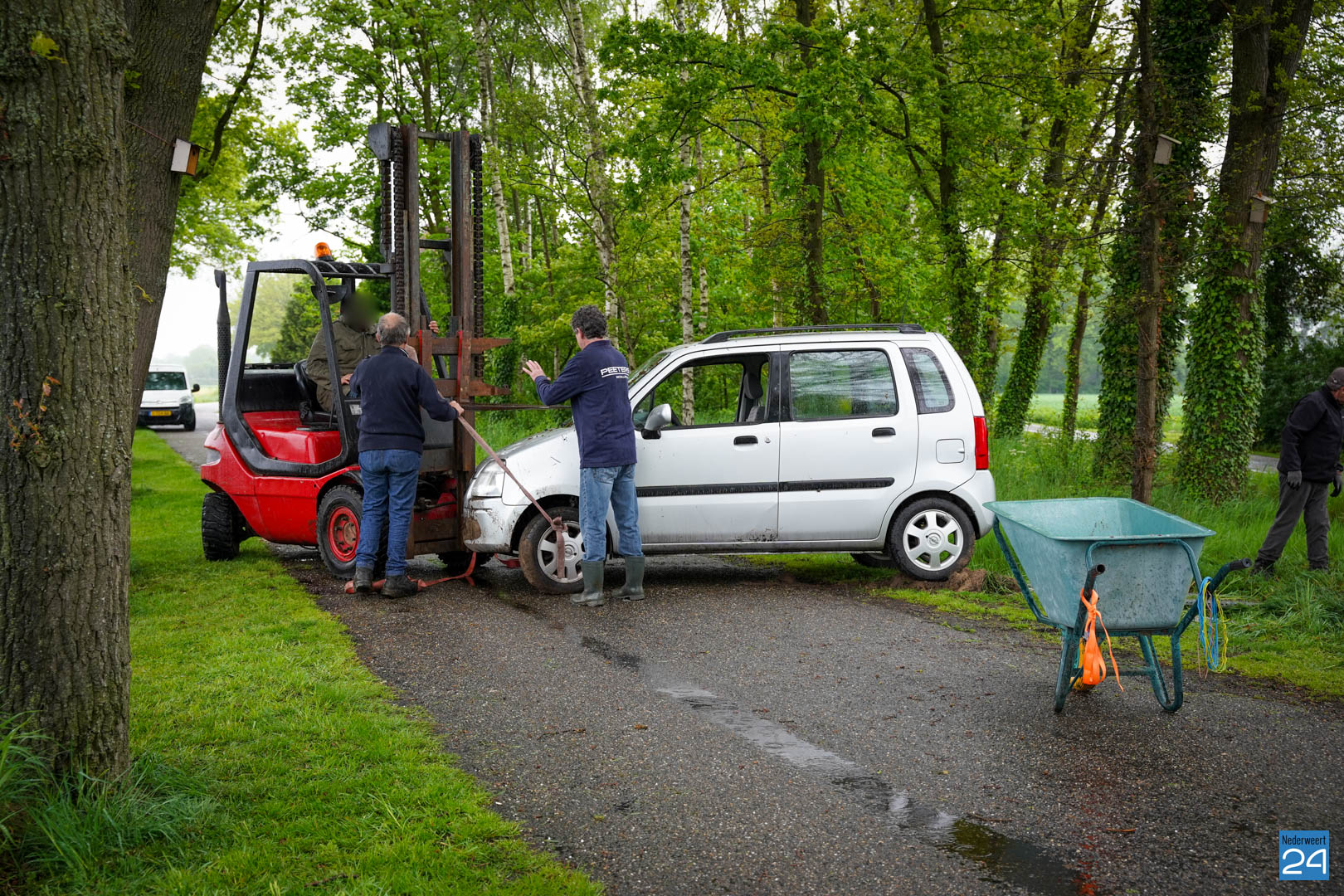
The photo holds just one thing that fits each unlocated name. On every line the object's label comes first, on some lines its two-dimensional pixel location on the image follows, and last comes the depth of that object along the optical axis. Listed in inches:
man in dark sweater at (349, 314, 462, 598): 313.1
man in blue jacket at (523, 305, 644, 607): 308.3
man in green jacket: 349.4
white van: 1302.9
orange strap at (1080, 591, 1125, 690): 194.1
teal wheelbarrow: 193.5
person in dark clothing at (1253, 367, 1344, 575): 346.3
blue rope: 193.0
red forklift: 341.4
